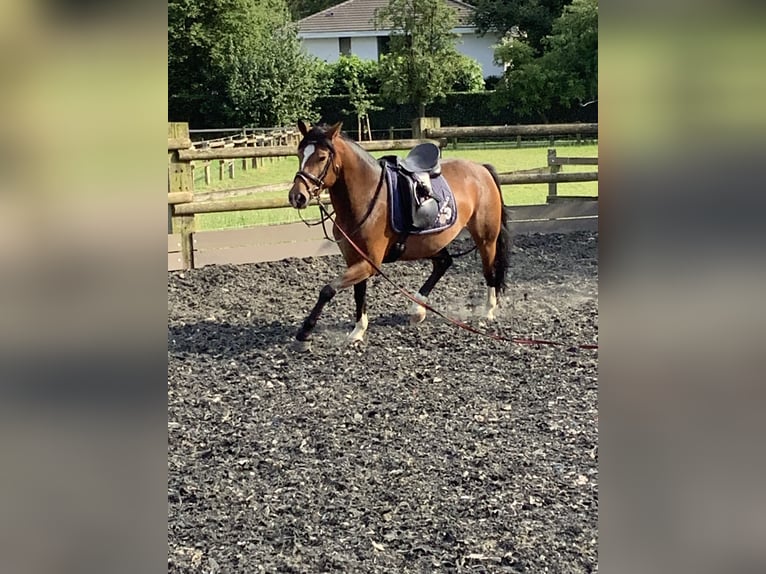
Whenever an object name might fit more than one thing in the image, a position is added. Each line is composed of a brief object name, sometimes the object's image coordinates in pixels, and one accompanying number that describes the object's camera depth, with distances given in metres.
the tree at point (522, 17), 42.91
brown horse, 5.77
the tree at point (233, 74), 33.53
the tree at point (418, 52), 36.81
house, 50.41
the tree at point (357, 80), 36.62
